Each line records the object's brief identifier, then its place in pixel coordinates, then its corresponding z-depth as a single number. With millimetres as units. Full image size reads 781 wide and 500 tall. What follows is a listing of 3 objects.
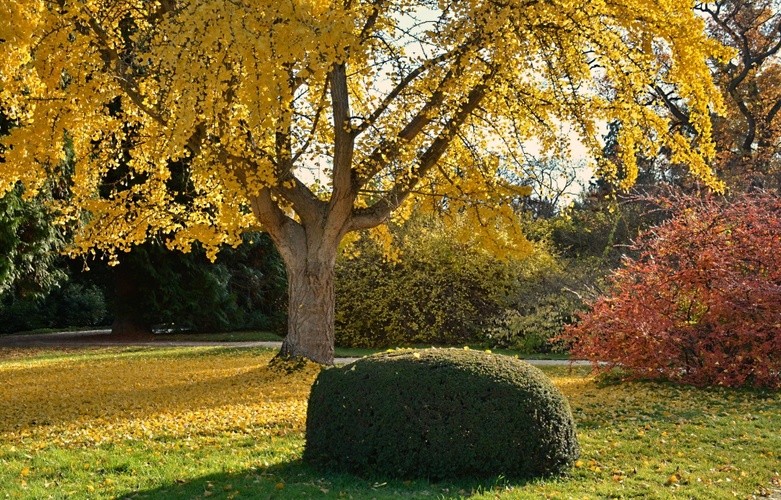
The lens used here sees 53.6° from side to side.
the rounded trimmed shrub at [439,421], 5586
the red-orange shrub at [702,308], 9906
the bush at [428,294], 19016
